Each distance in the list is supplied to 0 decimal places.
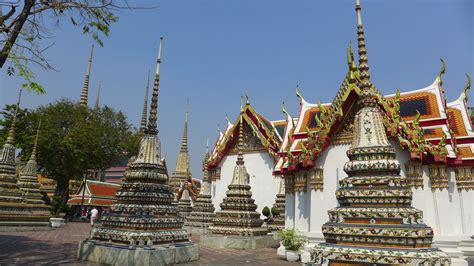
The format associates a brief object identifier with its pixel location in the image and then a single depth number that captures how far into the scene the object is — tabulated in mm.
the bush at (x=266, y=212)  21431
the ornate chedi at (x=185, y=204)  26266
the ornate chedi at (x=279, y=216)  18719
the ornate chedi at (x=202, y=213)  22047
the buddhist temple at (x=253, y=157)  25391
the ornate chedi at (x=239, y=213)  15164
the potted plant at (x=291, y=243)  11156
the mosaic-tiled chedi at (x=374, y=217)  5609
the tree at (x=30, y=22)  6402
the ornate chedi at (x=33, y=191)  19562
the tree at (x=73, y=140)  26484
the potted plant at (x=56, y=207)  26794
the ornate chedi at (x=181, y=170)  35250
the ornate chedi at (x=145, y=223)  8680
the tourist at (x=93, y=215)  22056
